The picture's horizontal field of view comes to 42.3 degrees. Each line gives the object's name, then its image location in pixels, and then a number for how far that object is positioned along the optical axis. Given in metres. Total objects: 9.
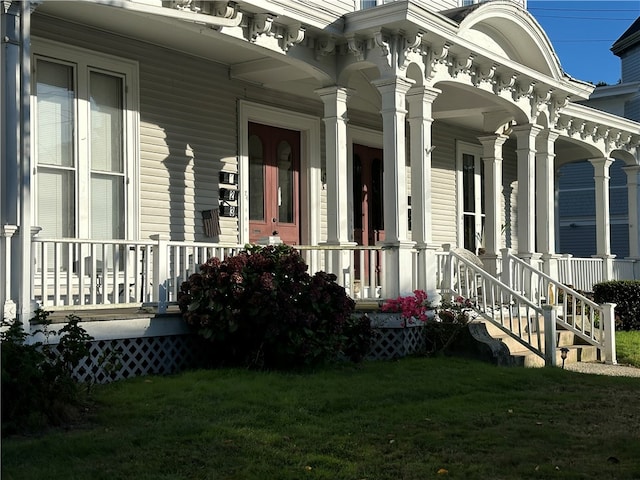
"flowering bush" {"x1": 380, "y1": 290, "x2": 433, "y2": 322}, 9.73
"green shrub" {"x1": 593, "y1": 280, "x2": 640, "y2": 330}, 14.95
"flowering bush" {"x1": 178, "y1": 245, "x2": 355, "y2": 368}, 8.19
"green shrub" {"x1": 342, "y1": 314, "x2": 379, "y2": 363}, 8.98
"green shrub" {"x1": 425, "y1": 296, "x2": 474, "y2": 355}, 10.16
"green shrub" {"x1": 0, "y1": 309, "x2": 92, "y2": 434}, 5.96
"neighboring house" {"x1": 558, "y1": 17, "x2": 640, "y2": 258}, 23.88
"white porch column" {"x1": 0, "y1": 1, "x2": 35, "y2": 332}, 7.06
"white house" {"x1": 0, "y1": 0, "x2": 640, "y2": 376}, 8.38
